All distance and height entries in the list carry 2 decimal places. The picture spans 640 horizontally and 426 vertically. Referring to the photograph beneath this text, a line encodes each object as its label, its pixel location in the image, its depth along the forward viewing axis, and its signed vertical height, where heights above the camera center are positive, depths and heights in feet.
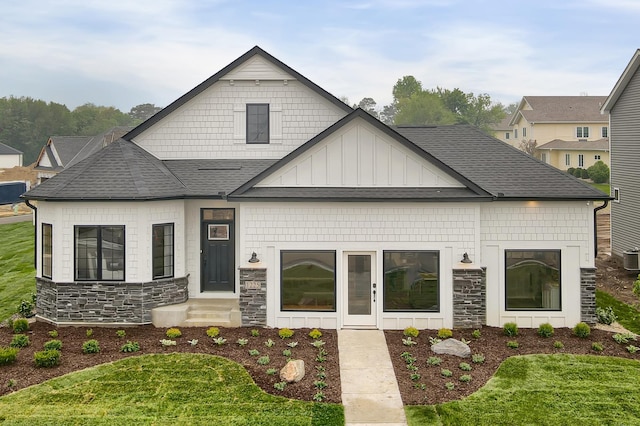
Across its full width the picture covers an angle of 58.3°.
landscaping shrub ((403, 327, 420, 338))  44.80 -8.70
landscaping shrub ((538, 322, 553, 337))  44.86 -8.55
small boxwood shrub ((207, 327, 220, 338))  44.45 -8.62
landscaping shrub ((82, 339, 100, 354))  40.55 -8.97
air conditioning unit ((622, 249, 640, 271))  67.72 -4.68
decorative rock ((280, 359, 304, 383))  35.24 -9.39
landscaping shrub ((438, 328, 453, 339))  44.01 -8.65
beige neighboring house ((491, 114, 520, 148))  247.35 +40.61
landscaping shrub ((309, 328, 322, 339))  44.25 -8.73
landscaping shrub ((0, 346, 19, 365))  38.24 -9.06
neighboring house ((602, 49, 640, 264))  72.02 +8.27
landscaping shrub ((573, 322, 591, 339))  44.24 -8.41
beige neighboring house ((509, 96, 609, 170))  178.26 +30.78
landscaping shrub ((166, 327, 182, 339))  44.34 -8.70
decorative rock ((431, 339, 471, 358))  40.24 -9.01
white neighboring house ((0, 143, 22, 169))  223.51 +24.96
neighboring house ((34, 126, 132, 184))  155.74 +20.32
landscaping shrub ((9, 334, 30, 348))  42.13 -8.91
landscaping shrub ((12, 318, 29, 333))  46.16 -8.46
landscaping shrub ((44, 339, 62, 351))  40.52 -8.78
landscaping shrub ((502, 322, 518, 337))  44.91 -8.51
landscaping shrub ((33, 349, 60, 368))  37.58 -9.06
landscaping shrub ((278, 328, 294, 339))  44.34 -8.69
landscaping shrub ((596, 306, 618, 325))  48.61 -8.08
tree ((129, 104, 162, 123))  440.86 +84.68
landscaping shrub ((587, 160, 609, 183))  151.74 +12.78
